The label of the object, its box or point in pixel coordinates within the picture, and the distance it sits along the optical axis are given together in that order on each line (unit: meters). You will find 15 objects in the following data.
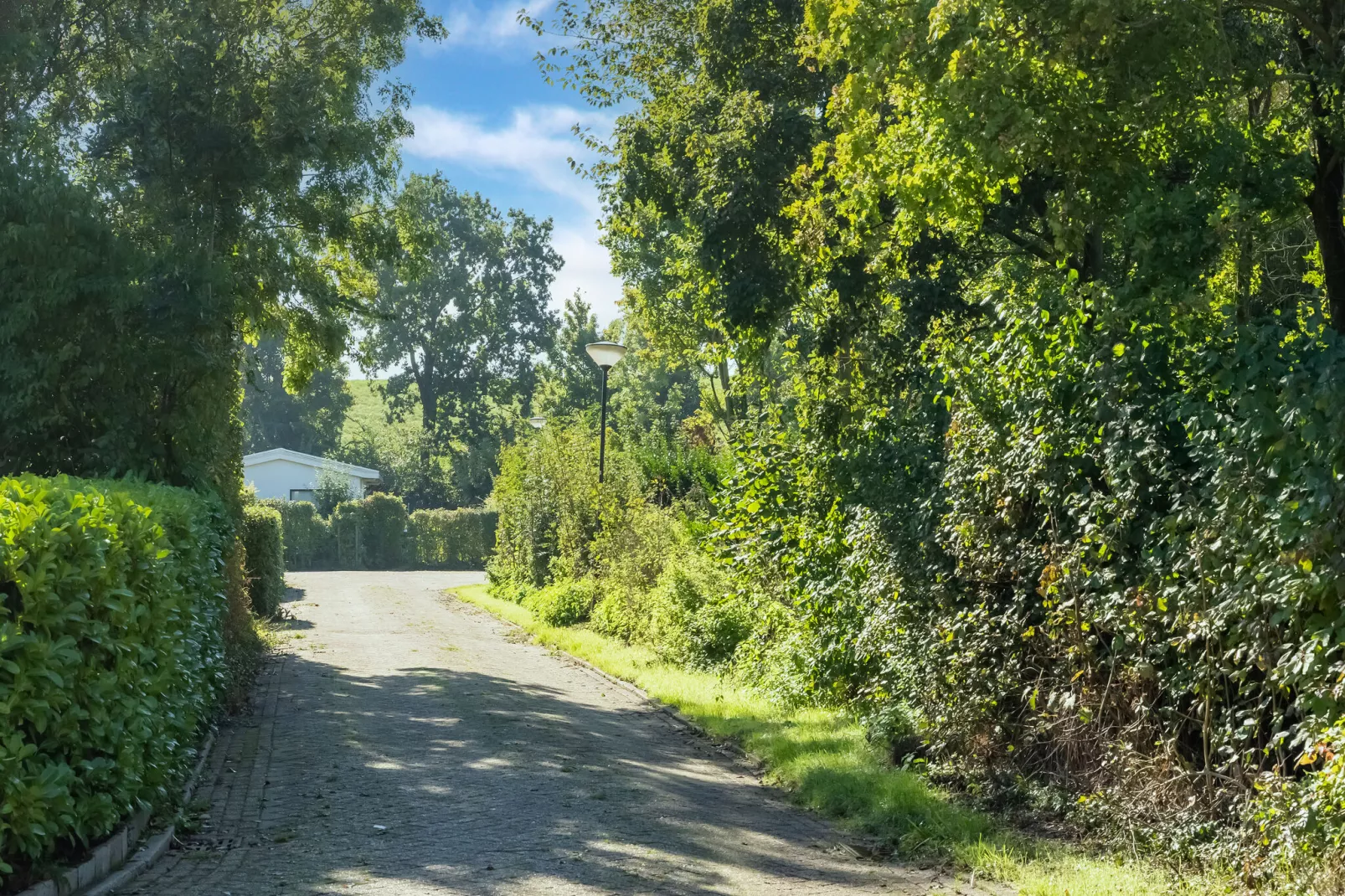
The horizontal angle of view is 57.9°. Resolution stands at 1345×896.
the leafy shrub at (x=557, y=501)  24.30
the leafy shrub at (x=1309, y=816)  5.29
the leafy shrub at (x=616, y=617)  20.64
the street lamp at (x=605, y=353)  24.80
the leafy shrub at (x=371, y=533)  54.41
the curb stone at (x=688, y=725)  11.11
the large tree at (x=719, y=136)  17.11
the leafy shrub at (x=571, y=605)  23.94
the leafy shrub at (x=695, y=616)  16.55
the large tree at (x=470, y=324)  83.25
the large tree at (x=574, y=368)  79.81
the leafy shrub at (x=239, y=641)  14.06
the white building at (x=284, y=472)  68.31
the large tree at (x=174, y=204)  14.59
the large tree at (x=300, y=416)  91.62
